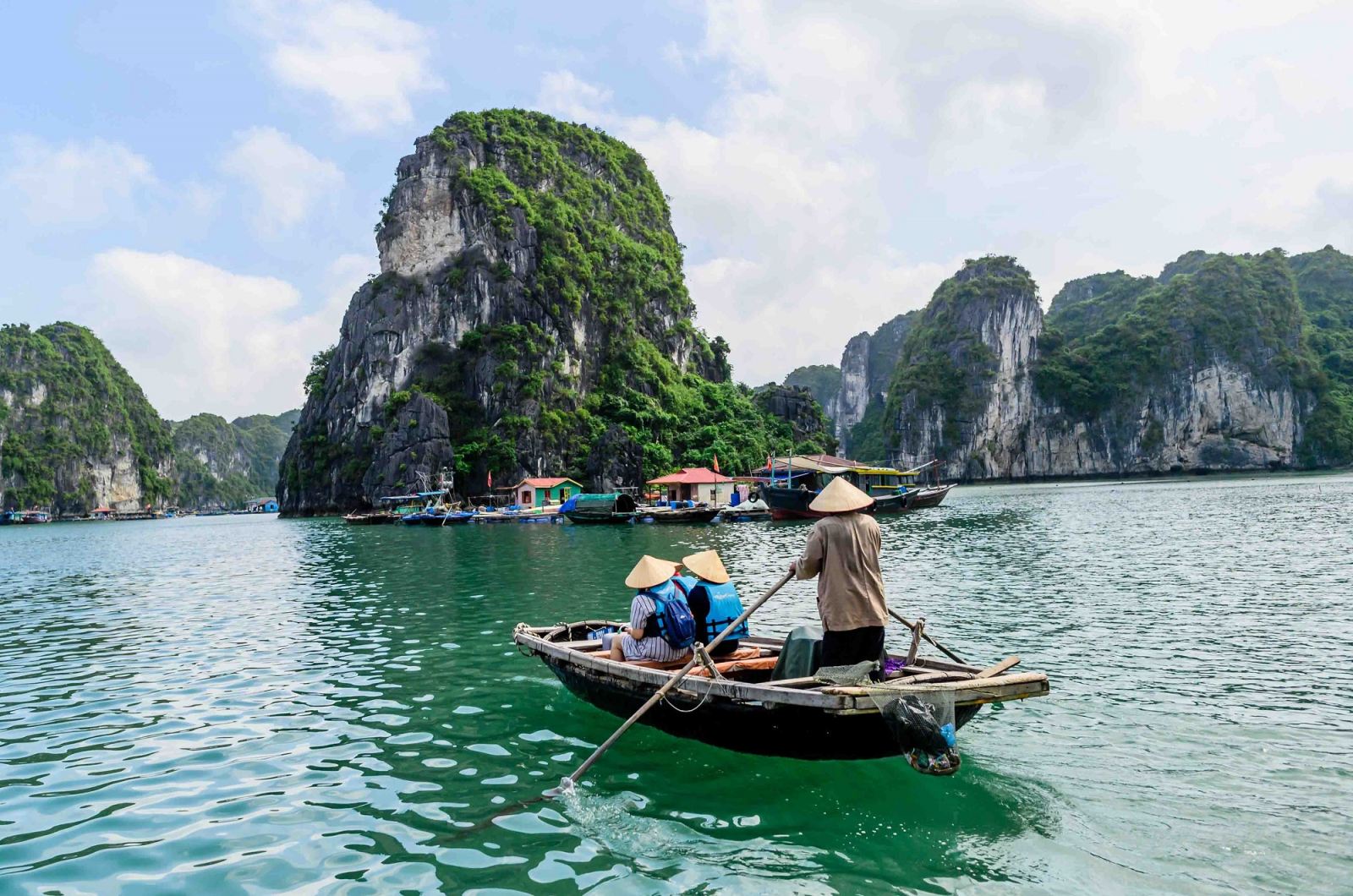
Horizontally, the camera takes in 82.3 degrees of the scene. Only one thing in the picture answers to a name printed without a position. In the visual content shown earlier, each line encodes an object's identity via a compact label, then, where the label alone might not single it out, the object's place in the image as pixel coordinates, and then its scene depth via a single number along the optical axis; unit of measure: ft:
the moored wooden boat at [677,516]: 159.74
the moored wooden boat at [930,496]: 174.09
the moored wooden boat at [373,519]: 199.31
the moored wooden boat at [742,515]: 166.20
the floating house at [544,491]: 208.13
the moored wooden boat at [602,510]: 162.81
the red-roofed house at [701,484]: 195.52
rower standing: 22.20
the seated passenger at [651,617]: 26.91
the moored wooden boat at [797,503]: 152.56
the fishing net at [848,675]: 21.40
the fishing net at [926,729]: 18.78
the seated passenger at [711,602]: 27.30
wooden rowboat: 19.92
